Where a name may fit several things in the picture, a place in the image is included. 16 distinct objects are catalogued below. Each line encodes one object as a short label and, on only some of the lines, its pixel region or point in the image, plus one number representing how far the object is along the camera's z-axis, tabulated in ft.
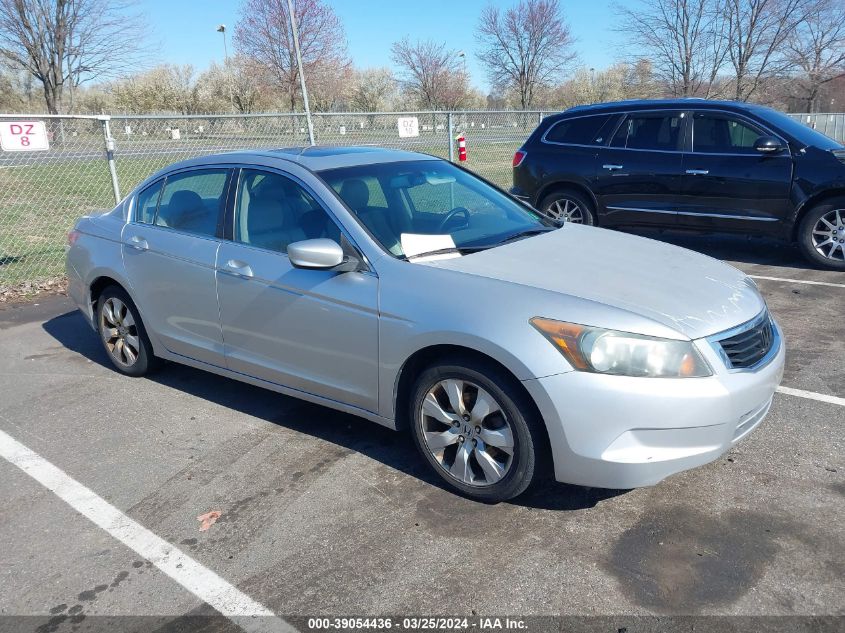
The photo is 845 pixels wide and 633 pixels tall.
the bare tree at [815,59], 82.90
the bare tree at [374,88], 170.85
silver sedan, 9.50
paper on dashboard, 11.73
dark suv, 24.16
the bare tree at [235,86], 115.96
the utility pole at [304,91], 36.66
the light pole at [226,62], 144.73
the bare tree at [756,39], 76.95
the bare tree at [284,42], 109.40
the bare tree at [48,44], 83.61
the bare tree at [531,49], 127.34
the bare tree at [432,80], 147.64
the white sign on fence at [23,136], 23.52
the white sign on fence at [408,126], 37.76
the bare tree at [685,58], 78.95
